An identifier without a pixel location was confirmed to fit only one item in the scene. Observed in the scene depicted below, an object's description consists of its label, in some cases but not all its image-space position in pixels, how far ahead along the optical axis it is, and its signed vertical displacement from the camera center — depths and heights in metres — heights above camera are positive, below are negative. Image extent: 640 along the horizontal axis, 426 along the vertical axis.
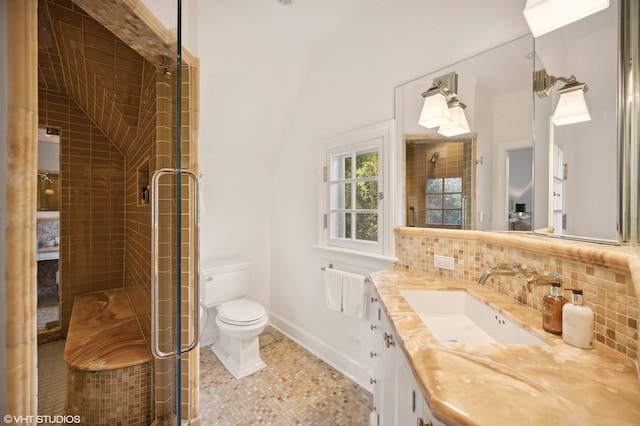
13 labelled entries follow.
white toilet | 1.99 -0.87
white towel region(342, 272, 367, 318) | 1.87 -0.65
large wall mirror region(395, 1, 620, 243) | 0.85 +0.33
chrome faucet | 0.97 -0.24
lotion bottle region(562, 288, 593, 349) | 0.70 -0.32
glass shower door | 1.10 -0.24
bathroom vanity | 0.47 -0.39
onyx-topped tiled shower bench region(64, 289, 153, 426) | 1.01 -0.74
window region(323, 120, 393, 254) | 1.82 +0.16
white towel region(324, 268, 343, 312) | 2.02 -0.65
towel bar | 2.19 -0.51
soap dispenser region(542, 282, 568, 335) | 0.79 -0.32
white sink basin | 0.93 -0.49
